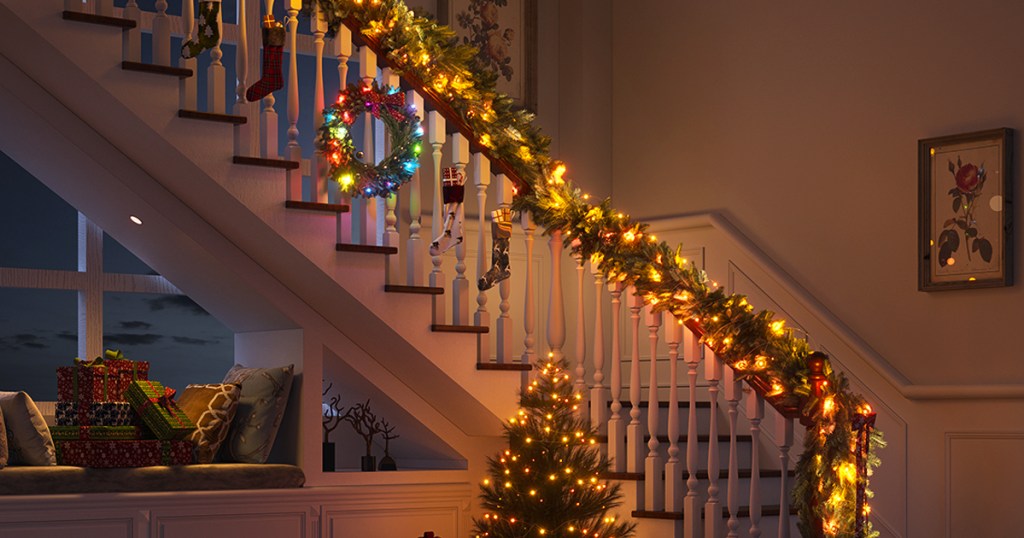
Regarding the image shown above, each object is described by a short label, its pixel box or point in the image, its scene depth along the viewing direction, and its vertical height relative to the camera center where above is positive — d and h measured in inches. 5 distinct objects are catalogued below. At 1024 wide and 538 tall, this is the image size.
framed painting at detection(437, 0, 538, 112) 274.4 +53.4
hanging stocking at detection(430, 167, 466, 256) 193.3 +10.2
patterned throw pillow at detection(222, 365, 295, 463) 201.2 -21.7
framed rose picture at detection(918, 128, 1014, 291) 214.4 +11.9
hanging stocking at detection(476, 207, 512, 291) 195.3 +4.3
